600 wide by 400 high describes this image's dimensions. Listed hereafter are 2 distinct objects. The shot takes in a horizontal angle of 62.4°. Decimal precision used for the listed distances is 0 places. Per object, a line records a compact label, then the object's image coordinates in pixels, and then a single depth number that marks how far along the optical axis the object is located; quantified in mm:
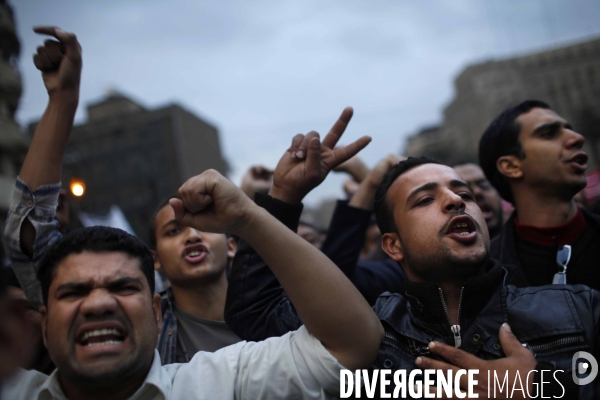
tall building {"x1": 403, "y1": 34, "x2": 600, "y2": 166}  65750
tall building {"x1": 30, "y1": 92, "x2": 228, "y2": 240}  34219
